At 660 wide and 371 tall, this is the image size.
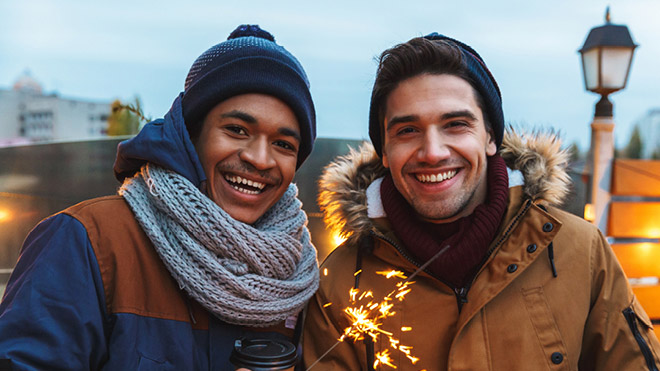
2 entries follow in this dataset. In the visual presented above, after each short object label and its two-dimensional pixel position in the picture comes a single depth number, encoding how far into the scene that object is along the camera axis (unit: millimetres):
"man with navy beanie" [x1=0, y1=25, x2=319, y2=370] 1582
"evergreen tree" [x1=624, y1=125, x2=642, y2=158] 18434
